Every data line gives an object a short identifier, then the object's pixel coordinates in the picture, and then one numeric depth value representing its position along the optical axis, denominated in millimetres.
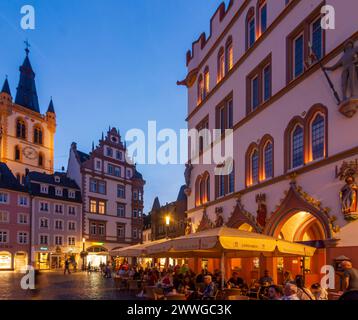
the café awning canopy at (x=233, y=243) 12953
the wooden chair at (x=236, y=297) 12538
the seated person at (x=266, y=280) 15584
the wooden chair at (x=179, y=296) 13797
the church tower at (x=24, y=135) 79188
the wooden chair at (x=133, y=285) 23766
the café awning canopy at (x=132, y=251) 24406
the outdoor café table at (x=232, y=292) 13750
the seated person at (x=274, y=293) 10320
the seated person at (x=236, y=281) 16628
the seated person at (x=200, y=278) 18641
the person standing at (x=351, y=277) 8555
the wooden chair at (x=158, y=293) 16688
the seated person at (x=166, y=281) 17734
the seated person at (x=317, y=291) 11117
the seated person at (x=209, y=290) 13307
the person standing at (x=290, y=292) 9078
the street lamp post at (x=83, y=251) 64113
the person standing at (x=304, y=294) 9765
